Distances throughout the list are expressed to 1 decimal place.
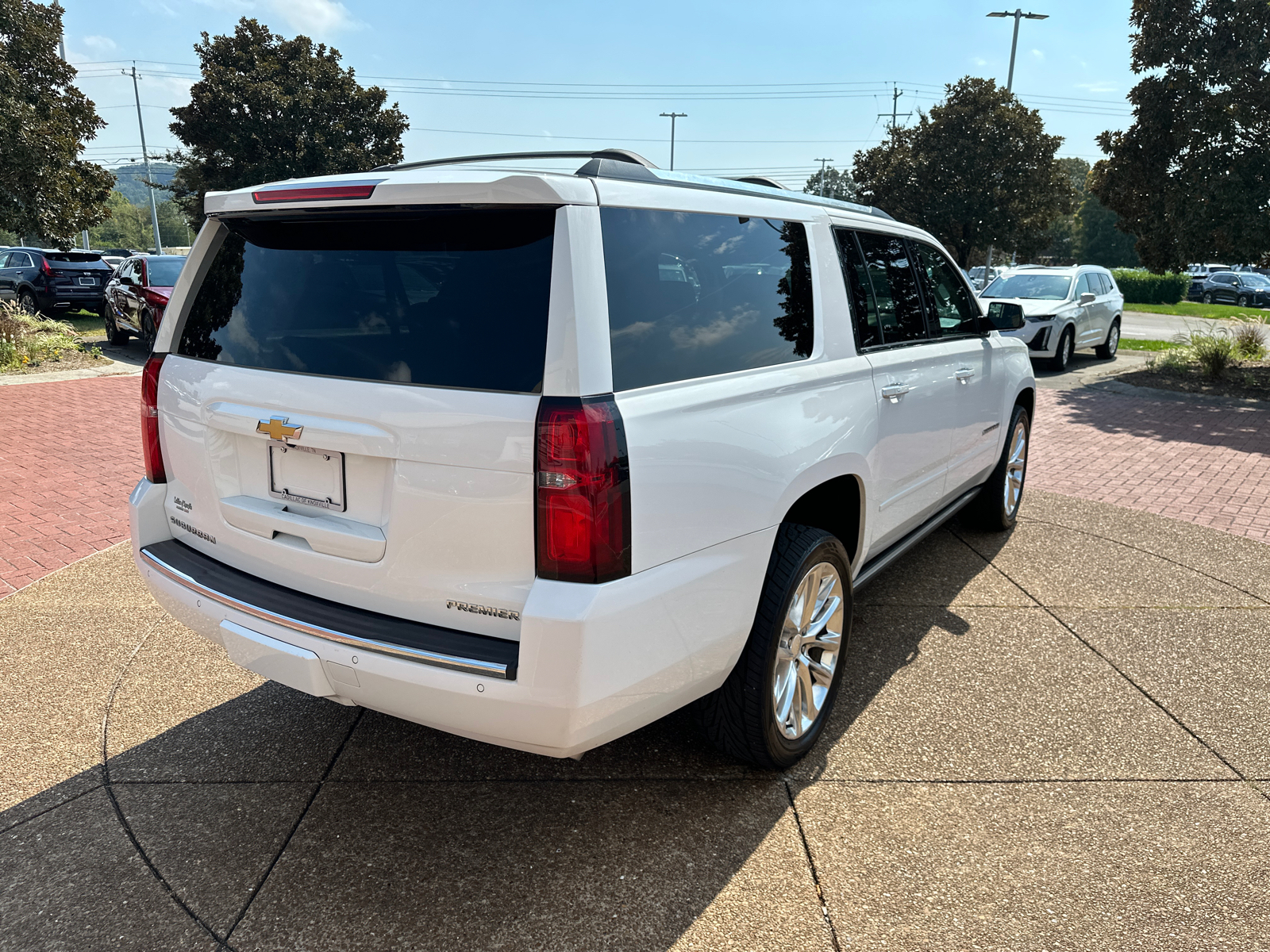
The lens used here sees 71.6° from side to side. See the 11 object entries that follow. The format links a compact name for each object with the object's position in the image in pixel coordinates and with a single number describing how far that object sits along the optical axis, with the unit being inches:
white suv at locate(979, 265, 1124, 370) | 593.9
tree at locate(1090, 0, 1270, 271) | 495.8
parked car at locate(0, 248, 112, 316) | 768.9
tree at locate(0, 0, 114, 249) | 541.0
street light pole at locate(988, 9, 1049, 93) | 1305.4
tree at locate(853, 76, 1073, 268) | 1109.1
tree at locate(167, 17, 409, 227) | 1114.7
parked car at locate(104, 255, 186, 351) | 561.0
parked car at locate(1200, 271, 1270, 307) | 1475.5
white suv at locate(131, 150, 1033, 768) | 87.0
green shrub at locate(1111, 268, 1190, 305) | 1652.3
